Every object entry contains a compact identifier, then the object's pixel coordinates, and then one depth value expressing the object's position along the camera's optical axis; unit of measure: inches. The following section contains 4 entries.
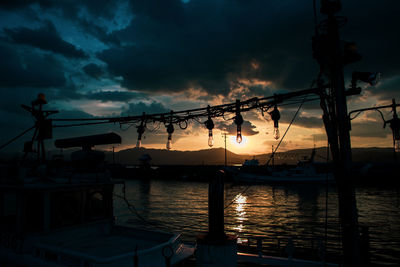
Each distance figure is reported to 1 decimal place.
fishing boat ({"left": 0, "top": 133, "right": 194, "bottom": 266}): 287.1
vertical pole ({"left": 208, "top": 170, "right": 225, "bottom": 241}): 232.8
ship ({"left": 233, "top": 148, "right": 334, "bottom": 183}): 2801.7
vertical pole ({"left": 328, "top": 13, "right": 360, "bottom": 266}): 255.8
